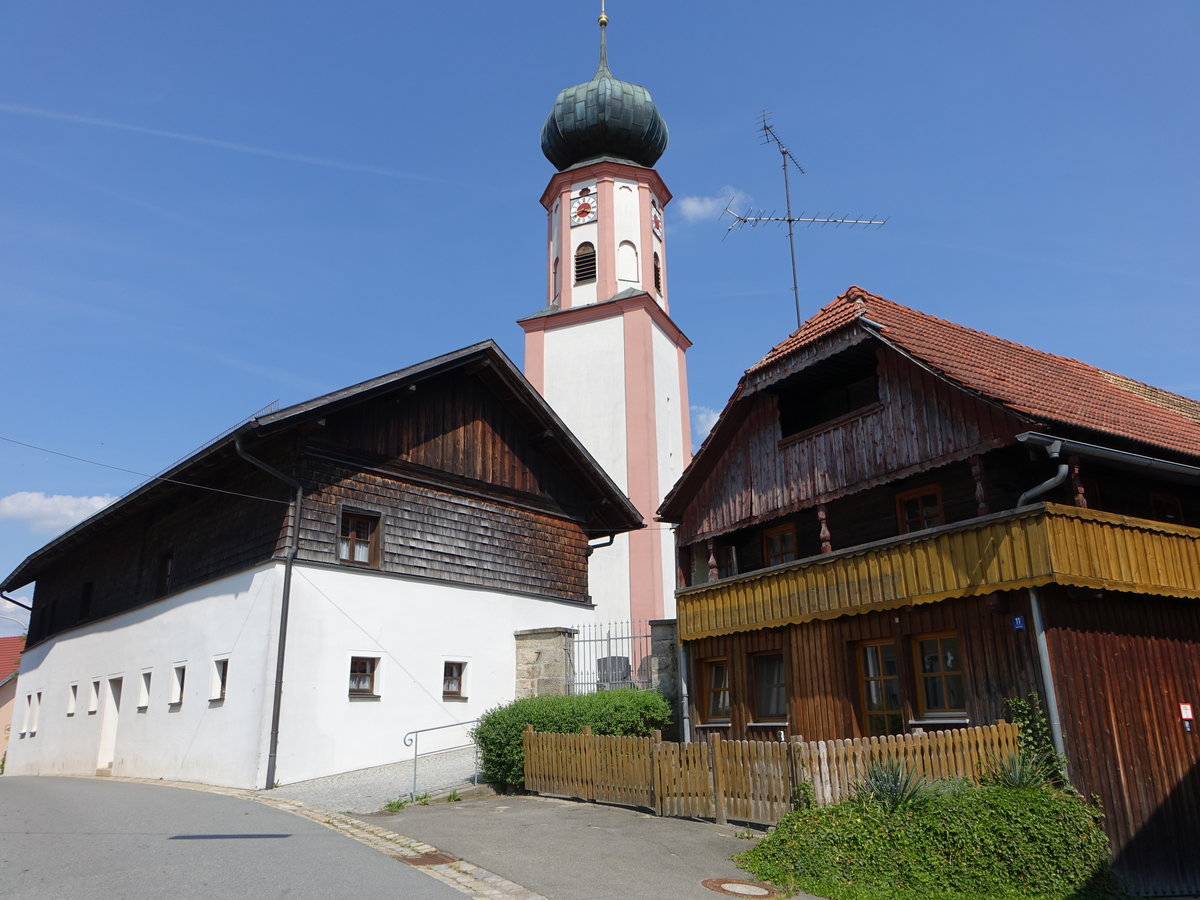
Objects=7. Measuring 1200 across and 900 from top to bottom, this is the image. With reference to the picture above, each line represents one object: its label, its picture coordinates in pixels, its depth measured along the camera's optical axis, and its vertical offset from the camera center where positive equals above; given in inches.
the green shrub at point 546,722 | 628.4 +10.2
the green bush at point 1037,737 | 457.4 -4.3
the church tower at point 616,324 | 1232.8 +539.4
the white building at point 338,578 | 713.6 +130.8
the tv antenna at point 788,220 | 1026.1 +506.6
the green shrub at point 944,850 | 389.7 -46.7
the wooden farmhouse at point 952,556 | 482.9 +91.2
